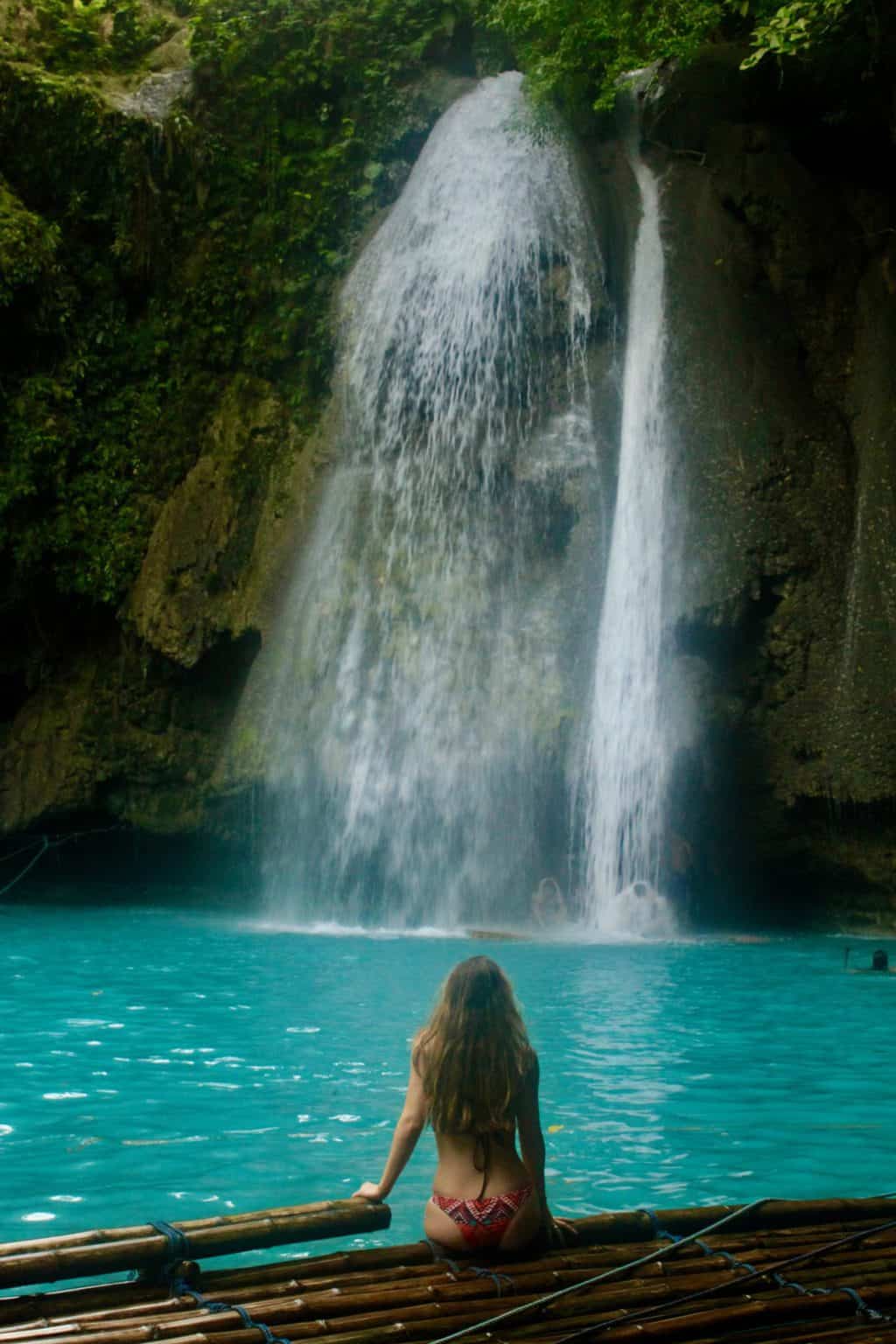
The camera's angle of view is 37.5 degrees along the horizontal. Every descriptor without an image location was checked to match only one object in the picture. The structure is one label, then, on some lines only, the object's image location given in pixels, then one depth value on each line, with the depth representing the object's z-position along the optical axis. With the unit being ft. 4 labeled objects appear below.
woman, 11.27
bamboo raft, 9.52
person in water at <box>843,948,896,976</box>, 32.22
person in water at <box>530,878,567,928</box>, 43.50
